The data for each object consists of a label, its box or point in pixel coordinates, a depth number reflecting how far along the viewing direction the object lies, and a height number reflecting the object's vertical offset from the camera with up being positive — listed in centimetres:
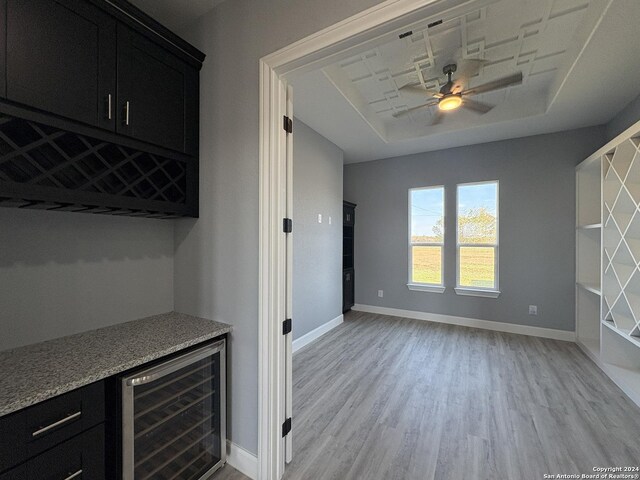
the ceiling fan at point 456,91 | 235 +140
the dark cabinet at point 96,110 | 108 +62
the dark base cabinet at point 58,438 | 86 -72
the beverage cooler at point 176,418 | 115 -91
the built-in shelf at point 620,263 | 231 -24
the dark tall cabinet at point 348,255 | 472 -33
